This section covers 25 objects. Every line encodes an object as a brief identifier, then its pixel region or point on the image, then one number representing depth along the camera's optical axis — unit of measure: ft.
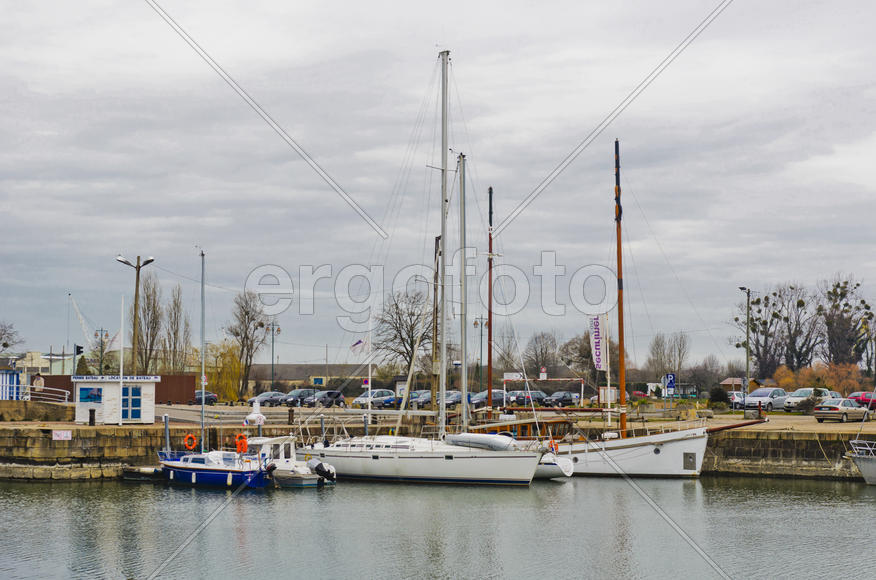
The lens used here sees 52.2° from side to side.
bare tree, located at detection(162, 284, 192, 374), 301.22
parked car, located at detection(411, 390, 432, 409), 215.47
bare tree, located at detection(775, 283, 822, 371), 337.11
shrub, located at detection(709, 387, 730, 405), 231.63
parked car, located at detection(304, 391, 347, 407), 209.64
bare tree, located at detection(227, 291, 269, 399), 331.16
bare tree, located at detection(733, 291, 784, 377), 339.98
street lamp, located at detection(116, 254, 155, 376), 182.27
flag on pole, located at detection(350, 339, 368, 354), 185.88
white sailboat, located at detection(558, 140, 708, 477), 138.82
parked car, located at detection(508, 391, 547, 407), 243.60
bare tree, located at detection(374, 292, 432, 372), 253.24
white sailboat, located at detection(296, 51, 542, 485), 129.90
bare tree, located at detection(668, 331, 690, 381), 406.17
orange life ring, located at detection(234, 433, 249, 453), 130.93
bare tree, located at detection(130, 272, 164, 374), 285.02
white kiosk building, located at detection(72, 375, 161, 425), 151.53
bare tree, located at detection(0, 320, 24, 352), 311.33
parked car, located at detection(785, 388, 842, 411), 203.72
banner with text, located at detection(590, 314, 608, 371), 175.52
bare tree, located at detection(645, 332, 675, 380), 425.69
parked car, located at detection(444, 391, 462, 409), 217.77
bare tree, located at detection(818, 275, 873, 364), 331.57
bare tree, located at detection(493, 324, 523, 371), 368.97
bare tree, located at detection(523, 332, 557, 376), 427.74
